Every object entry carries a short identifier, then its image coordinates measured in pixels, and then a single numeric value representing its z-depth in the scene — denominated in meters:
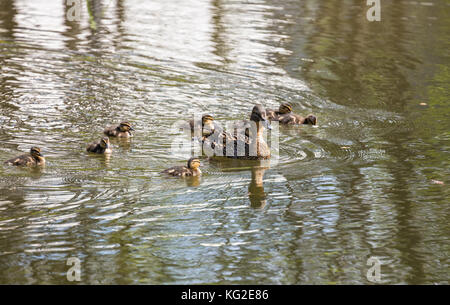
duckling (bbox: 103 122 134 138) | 15.49
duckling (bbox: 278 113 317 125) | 17.44
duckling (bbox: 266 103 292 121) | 17.73
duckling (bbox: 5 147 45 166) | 13.26
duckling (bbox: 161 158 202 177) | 13.16
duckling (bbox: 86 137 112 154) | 14.40
